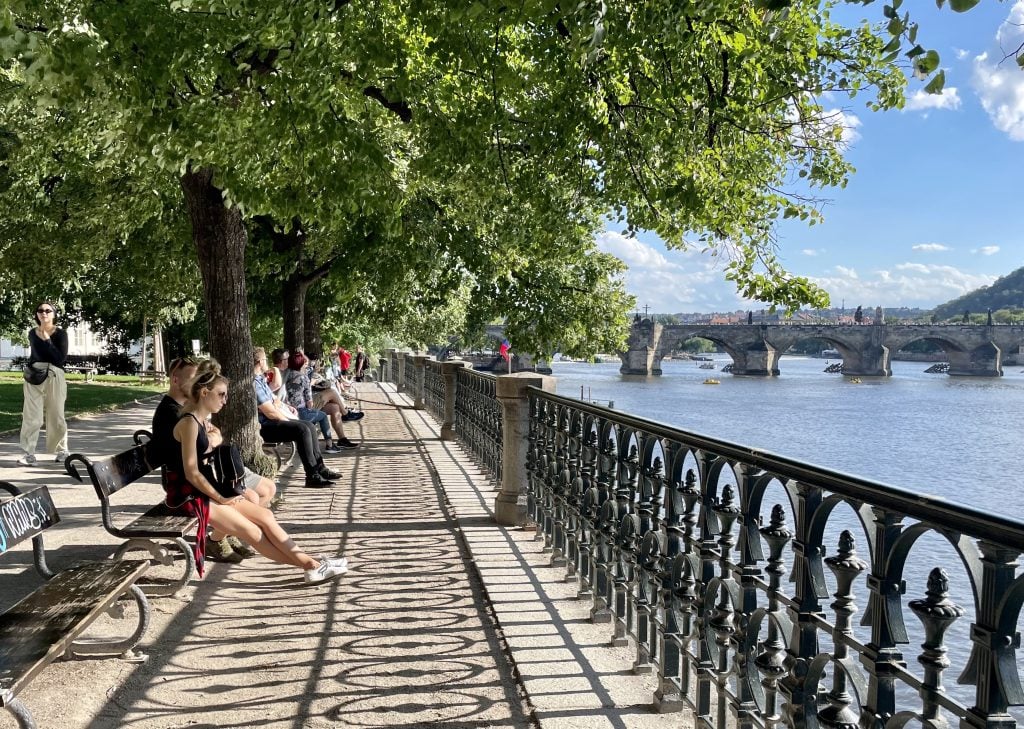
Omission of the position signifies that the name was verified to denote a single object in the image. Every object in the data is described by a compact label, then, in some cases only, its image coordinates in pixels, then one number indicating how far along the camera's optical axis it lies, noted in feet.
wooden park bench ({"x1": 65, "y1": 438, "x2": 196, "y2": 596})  16.90
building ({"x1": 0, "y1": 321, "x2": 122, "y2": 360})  221.25
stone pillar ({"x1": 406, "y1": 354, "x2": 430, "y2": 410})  67.41
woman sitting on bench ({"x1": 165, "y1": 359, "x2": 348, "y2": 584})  17.89
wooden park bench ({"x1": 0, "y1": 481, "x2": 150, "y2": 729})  10.30
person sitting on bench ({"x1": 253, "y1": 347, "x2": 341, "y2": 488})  31.09
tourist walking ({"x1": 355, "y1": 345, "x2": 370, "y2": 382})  119.96
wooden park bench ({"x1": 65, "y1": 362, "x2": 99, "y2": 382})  136.15
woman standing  33.78
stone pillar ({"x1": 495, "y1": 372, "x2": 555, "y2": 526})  23.63
